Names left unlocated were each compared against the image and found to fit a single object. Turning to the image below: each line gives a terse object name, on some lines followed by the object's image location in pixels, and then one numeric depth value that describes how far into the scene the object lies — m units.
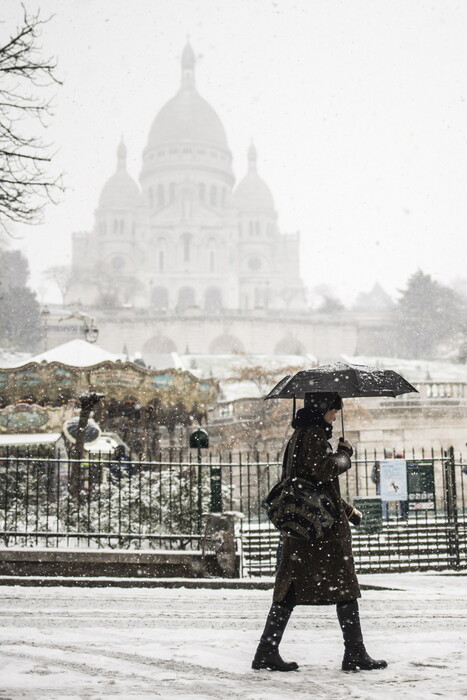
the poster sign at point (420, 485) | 11.50
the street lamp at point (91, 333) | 22.16
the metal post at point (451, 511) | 10.67
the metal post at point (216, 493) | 9.52
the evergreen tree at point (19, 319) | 59.75
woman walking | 4.25
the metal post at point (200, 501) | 9.43
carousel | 17.66
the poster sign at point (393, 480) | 11.44
